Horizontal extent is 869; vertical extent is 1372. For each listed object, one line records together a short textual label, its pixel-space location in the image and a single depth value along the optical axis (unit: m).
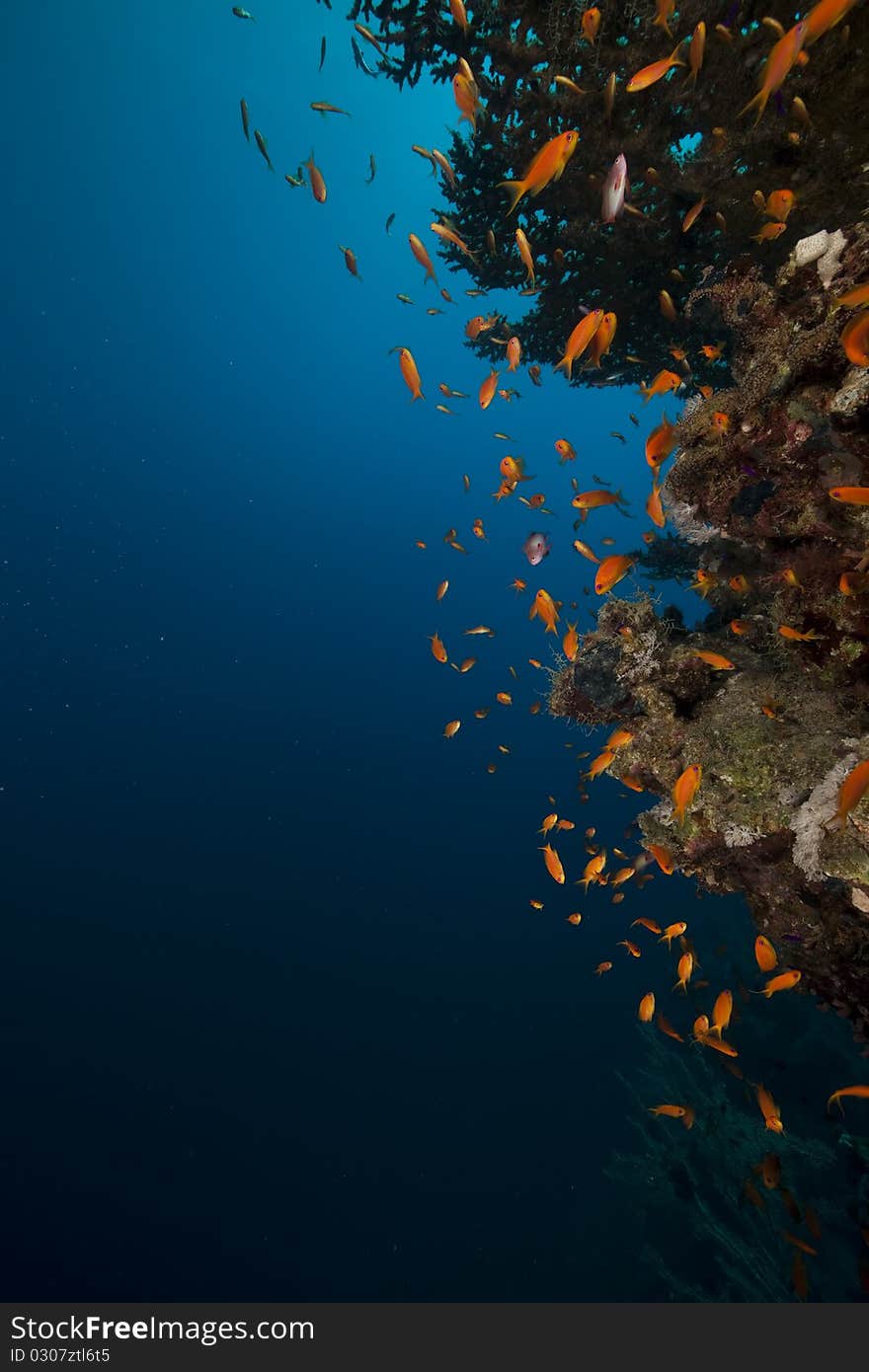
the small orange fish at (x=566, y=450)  5.98
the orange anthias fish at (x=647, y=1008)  4.73
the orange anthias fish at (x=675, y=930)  4.62
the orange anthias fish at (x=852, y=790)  2.26
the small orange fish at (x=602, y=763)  4.74
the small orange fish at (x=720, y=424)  4.01
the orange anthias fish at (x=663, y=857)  4.58
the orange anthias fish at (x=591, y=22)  3.95
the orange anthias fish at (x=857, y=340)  2.43
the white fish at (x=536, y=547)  5.75
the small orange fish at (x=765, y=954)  3.39
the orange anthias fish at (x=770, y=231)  4.25
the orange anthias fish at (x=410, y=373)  4.43
